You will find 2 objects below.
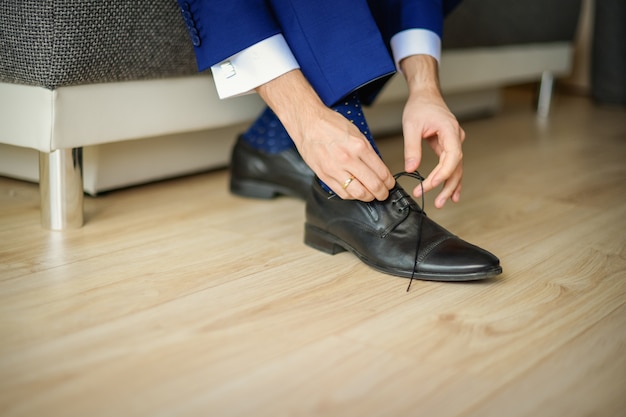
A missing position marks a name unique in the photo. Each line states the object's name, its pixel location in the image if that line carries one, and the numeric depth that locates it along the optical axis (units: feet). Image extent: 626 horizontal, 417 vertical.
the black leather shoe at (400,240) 2.82
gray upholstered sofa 3.08
